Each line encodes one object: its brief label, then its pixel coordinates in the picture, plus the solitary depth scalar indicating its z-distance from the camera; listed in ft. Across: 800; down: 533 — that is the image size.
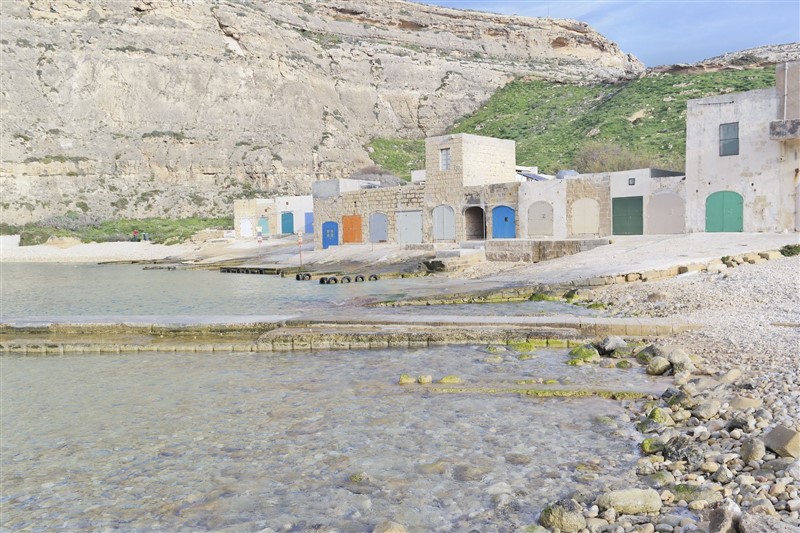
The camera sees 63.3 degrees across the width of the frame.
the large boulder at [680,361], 27.04
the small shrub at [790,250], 59.26
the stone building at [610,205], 88.43
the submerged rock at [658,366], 27.45
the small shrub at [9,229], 178.95
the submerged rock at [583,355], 31.04
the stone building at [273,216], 162.09
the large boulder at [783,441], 15.74
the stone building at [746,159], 75.87
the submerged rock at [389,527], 14.93
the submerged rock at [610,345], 31.78
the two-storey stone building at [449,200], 104.94
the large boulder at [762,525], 12.14
